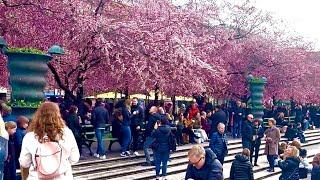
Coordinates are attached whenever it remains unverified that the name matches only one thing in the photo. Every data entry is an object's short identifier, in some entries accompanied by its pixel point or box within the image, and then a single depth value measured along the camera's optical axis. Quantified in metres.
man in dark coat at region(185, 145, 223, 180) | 6.02
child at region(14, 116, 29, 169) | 9.39
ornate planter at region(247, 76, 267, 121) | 24.34
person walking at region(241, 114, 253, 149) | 15.80
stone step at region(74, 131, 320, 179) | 12.40
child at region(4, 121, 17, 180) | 8.81
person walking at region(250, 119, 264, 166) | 16.19
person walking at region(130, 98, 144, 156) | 15.11
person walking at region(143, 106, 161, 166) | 13.46
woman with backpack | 4.88
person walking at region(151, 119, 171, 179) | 12.43
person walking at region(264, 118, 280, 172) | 16.06
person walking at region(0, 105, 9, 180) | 5.36
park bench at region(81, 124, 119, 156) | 14.64
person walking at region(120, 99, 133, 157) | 14.38
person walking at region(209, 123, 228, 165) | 12.51
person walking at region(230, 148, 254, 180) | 9.96
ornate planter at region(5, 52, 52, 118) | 11.65
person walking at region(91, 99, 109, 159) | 14.10
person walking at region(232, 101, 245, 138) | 22.34
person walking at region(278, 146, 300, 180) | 10.26
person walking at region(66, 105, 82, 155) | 12.88
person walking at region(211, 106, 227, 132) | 17.72
